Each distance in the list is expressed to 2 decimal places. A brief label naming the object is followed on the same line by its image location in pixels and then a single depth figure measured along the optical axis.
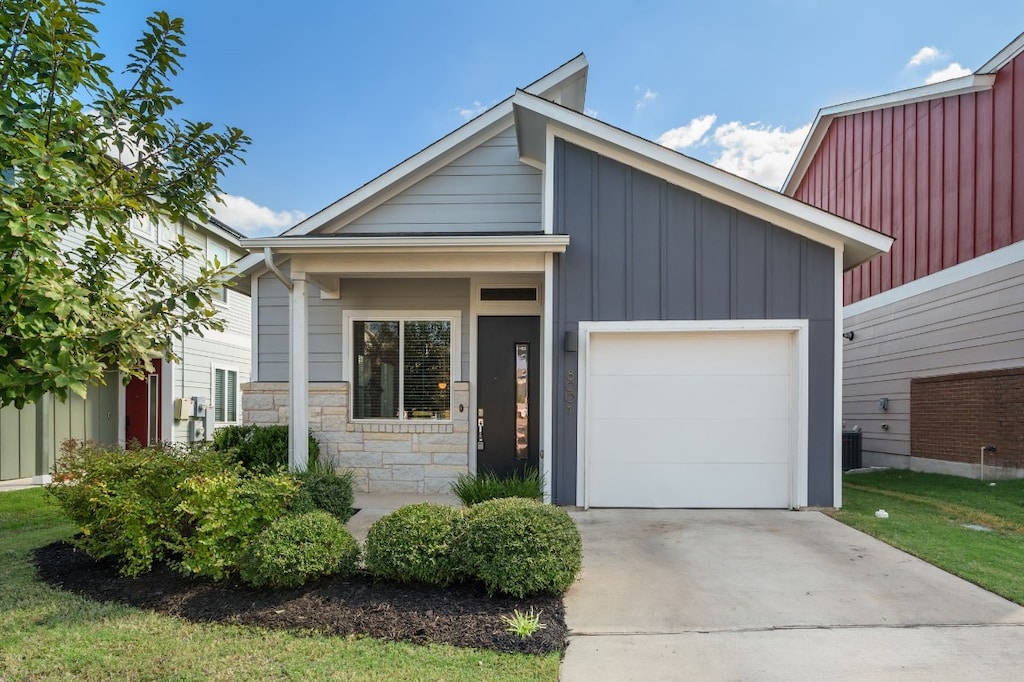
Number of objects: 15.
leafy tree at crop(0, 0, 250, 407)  2.98
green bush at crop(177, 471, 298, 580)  4.05
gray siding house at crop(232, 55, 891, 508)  6.40
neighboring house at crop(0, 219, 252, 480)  9.56
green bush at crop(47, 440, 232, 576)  4.34
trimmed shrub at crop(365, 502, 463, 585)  3.97
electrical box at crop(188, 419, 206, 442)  12.30
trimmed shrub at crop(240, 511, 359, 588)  3.88
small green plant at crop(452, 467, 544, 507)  5.62
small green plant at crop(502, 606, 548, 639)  3.38
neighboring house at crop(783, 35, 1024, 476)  8.41
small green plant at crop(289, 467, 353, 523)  5.32
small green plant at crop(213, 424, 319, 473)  6.80
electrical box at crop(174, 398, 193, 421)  11.70
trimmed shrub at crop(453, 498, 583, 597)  3.76
